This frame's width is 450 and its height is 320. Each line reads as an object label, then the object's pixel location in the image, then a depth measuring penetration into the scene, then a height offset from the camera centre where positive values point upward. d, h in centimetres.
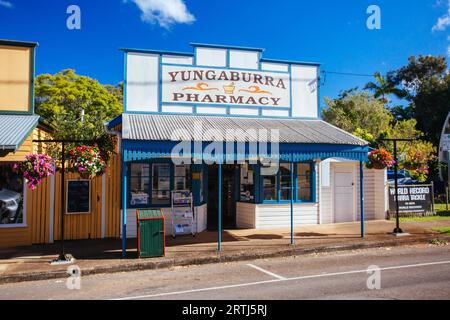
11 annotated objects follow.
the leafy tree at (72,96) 2947 +717
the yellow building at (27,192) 1023 -45
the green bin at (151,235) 872 -145
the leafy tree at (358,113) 3141 +588
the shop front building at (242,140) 1019 +100
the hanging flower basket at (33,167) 816 +22
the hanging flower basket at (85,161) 855 +38
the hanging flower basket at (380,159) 1095 +54
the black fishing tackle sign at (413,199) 1427 -92
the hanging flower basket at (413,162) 1148 +46
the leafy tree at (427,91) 3155 +801
